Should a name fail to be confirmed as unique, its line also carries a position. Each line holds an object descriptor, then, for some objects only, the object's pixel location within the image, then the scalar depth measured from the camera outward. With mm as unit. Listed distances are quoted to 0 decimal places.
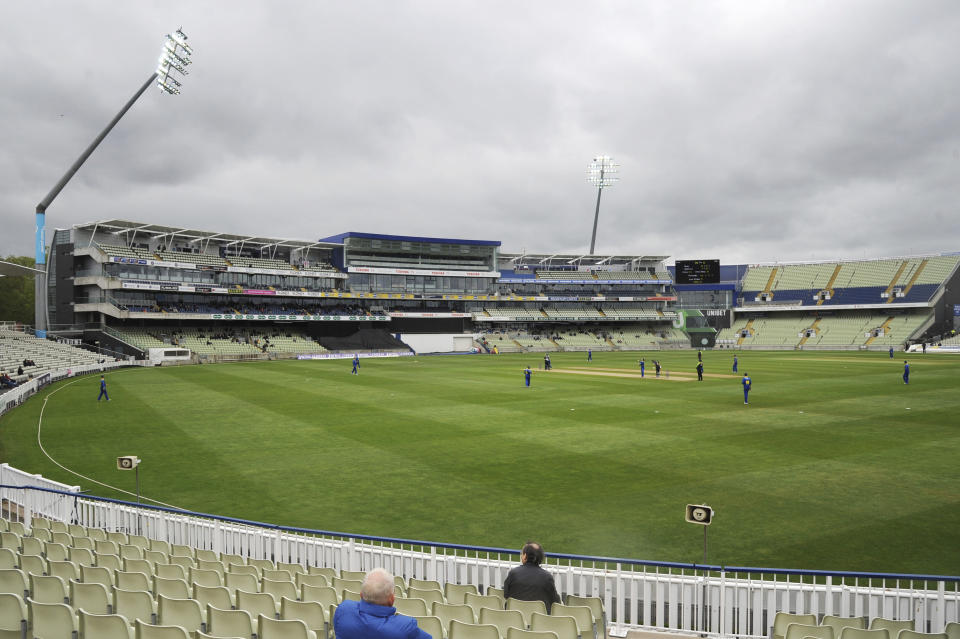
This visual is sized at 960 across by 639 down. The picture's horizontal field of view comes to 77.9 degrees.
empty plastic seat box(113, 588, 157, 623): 5703
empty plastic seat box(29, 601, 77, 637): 5168
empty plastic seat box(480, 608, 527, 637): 5605
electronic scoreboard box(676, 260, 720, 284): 85562
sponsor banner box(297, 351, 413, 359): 68188
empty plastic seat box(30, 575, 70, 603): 5953
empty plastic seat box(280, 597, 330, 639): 5422
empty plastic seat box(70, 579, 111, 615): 5828
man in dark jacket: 6398
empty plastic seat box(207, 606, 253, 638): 5219
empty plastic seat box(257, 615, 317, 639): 4906
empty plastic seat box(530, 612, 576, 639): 5383
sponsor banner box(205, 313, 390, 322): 71012
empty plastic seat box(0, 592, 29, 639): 5348
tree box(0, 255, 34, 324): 76812
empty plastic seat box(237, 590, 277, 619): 5844
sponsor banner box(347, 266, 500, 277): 84688
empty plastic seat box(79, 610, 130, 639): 4938
